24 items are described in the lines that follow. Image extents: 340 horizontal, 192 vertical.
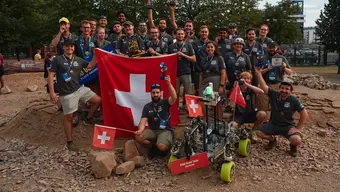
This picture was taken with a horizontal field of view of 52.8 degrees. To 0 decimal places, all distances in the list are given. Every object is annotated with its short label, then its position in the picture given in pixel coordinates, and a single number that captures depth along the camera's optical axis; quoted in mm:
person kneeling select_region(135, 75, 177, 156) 5909
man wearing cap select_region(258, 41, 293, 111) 7199
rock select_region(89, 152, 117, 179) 5484
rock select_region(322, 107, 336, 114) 8398
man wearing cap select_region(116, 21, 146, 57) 7188
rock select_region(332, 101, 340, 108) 8758
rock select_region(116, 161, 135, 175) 5605
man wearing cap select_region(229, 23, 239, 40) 8406
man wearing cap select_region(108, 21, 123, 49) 7527
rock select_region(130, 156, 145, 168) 5858
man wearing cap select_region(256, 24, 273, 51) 7648
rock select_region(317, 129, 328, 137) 7393
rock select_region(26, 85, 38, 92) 16128
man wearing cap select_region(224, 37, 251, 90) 6680
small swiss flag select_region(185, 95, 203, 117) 5387
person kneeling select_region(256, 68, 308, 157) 6121
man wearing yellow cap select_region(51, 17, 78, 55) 6688
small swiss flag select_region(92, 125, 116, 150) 5781
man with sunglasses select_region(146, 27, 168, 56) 7160
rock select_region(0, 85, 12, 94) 15489
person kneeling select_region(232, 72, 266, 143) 6494
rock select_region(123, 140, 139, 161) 6059
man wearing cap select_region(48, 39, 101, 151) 6250
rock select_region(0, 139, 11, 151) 7559
